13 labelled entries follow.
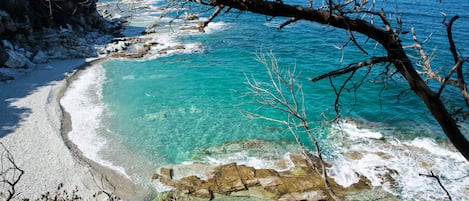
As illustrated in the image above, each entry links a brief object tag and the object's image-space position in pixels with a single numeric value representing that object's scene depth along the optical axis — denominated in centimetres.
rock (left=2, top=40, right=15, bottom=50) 2491
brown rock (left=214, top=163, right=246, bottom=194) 1232
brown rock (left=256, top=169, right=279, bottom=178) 1283
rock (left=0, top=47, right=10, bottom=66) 2331
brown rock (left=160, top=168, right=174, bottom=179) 1336
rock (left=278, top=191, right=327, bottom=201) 1147
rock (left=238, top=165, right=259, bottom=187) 1254
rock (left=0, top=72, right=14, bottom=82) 2186
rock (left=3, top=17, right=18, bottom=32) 2609
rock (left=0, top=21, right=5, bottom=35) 2567
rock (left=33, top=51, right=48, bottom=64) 2608
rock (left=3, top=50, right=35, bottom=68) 2379
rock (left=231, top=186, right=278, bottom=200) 1191
